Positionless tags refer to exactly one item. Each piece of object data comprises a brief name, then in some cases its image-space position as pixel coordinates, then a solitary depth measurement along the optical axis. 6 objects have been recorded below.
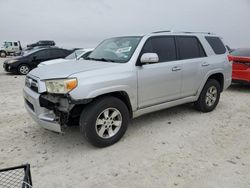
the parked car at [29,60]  11.83
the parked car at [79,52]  9.42
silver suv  3.18
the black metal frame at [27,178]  1.70
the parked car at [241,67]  7.11
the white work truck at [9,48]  30.31
